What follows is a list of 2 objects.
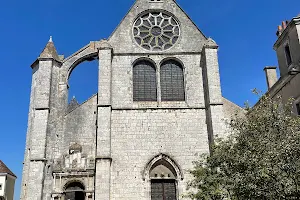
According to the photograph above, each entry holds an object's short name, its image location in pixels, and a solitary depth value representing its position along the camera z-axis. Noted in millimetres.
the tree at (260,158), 8516
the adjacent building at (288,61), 15414
